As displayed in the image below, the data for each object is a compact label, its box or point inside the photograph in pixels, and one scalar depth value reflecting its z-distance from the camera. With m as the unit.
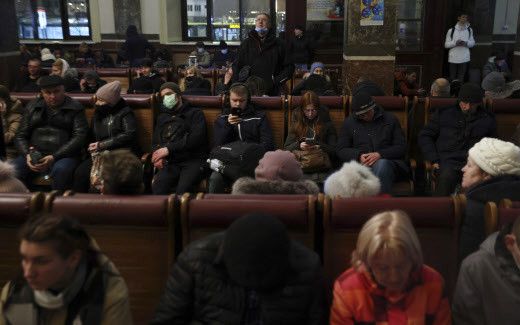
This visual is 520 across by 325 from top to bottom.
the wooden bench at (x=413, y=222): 2.50
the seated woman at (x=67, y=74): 7.19
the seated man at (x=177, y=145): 4.75
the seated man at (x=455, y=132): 4.64
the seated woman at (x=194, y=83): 6.93
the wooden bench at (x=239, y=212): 2.50
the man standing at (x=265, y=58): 6.89
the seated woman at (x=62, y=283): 1.94
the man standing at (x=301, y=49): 10.87
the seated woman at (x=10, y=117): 5.16
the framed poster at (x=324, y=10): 12.22
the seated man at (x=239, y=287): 1.96
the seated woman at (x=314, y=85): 6.61
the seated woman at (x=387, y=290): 2.04
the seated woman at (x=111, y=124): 4.97
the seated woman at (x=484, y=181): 2.53
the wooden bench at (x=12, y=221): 2.58
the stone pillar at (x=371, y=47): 7.56
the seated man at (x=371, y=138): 4.63
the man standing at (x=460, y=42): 11.06
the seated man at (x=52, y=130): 4.91
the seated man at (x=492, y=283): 2.10
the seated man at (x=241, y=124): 4.93
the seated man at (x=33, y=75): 7.43
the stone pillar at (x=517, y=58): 8.90
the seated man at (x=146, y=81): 7.14
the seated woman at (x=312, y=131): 4.75
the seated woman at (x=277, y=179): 2.96
